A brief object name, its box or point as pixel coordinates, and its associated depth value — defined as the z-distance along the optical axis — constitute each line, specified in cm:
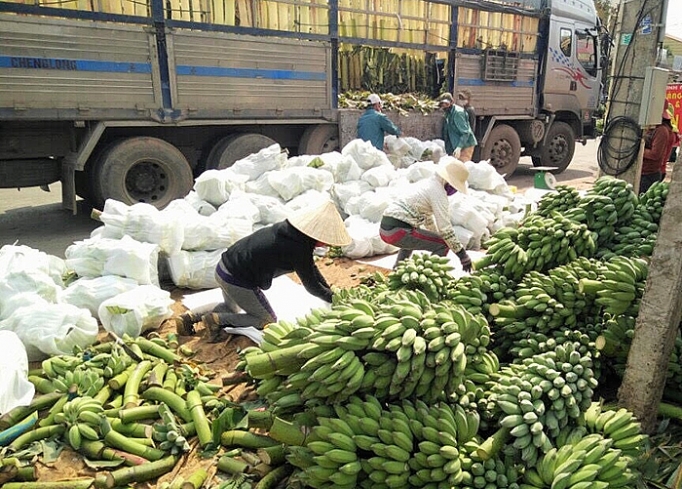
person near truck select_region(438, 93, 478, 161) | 1001
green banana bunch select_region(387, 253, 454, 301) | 291
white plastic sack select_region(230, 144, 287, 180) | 720
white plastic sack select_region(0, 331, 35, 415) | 314
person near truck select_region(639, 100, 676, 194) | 708
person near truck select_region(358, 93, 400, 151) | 908
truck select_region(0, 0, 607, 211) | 662
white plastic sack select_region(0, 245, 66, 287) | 436
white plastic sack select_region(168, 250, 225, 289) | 528
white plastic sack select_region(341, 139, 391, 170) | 795
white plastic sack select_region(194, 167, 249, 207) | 636
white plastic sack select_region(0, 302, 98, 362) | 383
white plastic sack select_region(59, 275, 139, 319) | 446
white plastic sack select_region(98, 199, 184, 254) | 515
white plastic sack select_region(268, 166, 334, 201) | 682
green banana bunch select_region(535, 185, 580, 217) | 341
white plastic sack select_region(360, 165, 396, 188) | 751
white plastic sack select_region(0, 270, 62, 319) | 415
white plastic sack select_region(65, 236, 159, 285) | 470
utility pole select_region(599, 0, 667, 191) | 495
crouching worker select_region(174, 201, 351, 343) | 379
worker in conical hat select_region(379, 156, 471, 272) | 476
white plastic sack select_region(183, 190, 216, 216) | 621
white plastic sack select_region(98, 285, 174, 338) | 419
